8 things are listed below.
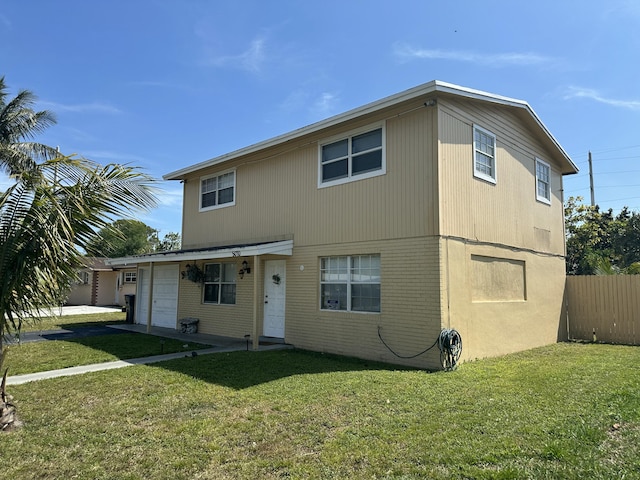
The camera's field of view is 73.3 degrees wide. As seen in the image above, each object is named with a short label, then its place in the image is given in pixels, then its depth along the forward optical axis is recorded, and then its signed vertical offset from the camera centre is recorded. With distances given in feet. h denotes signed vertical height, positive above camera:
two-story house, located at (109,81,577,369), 29.60 +4.25
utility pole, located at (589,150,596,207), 111.41 +27.89
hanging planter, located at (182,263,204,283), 45.91 +0.91
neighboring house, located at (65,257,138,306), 97.45 -1.27
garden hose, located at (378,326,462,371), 26.99 -3.91
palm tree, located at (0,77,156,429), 16.29 +2.28
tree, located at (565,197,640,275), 82.02 +10.21
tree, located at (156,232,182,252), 162.34 +15.45
